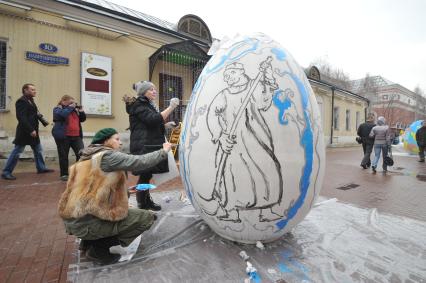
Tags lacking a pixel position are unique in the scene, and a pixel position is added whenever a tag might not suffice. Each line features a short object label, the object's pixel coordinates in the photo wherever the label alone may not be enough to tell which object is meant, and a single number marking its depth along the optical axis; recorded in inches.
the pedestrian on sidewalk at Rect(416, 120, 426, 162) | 450.6
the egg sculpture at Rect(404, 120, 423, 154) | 569.9
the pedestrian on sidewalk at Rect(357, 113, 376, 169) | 357.9
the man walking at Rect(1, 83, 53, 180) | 211.2
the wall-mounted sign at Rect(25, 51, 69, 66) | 298.6
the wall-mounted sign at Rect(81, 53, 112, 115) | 337.7
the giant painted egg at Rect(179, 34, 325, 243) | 88.6
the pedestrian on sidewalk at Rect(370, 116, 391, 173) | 328.2
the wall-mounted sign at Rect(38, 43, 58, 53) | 305.3
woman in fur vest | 85.0
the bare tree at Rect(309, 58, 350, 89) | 1631.4
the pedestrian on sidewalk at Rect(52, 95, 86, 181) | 213.5
